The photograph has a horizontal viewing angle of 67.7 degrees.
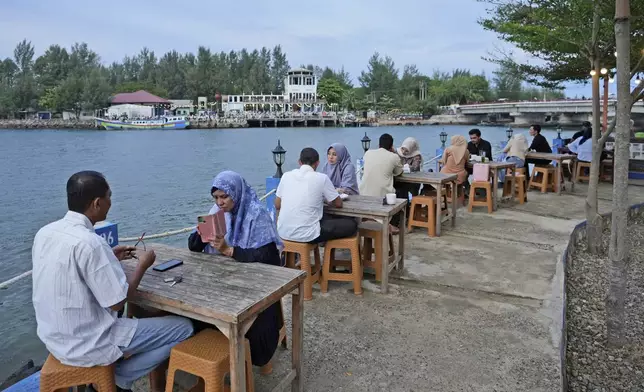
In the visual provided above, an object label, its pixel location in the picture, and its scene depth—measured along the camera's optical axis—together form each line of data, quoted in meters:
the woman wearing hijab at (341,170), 4.68
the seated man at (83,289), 1.69
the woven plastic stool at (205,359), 1.82
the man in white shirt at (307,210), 3.43
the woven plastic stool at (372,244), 3.79
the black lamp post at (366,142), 7.47
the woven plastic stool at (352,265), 3.55
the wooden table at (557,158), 7.60
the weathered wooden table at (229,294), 1.76
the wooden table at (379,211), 3.55
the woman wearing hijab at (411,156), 6.03
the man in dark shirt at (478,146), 7.24
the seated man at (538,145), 8.28
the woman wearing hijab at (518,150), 7.52
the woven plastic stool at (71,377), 1.79
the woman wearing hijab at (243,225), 2.46
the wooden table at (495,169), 6.54
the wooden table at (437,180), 5.21
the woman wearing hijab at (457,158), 6.36
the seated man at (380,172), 4.97
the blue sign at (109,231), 2.65
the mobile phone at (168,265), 2.18
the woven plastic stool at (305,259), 3.44
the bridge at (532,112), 40.28
